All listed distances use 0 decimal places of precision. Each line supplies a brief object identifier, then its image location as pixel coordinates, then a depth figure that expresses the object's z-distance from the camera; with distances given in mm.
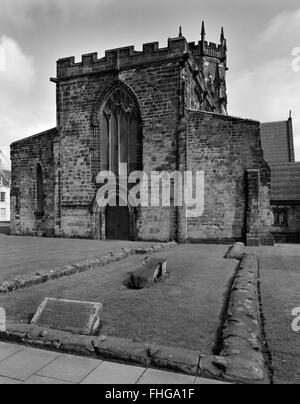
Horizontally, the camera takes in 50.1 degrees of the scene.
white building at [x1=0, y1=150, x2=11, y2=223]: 53000
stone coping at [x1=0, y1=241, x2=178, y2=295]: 7733
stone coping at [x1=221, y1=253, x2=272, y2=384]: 3758
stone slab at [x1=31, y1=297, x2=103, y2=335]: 5121
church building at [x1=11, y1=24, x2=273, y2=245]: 17625
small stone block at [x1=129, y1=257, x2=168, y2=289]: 7953
